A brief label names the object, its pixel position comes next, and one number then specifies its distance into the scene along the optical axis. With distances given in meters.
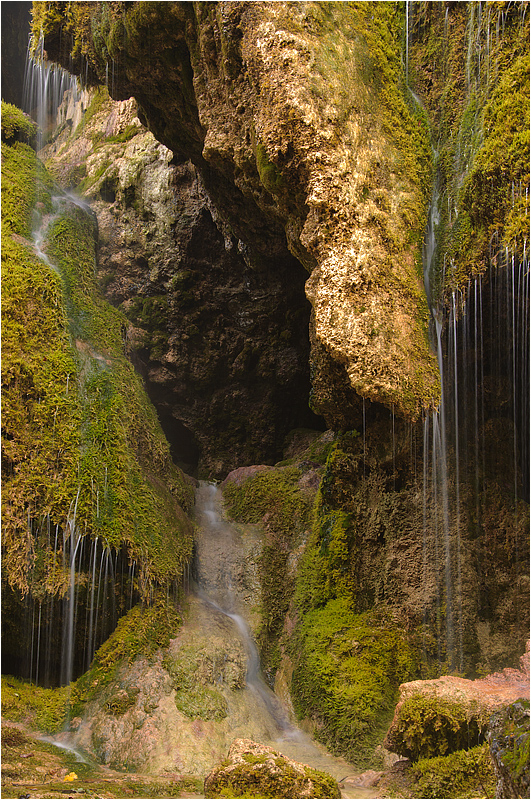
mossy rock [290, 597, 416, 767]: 7.63
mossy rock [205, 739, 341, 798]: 5.14
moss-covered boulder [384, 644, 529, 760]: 5.73
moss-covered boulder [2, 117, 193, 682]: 8.08
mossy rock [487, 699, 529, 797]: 4.09
